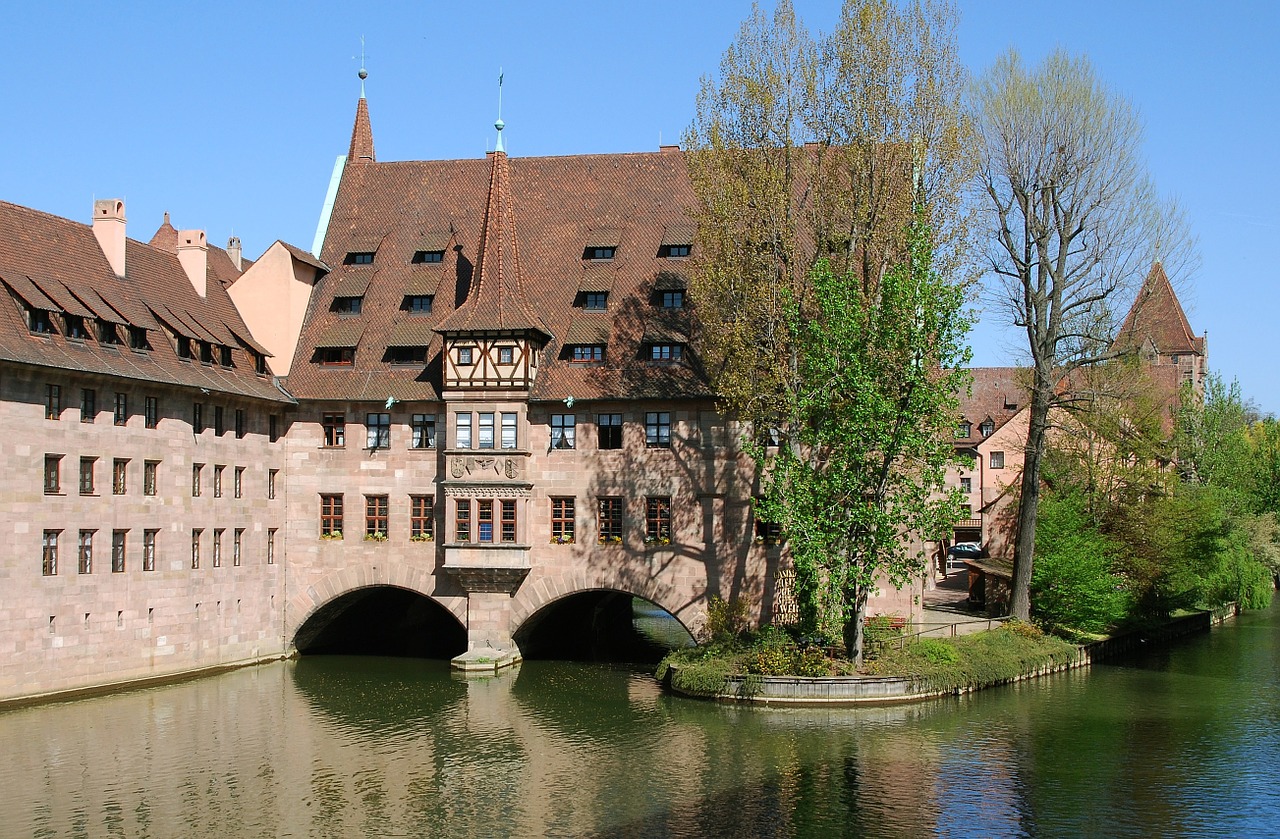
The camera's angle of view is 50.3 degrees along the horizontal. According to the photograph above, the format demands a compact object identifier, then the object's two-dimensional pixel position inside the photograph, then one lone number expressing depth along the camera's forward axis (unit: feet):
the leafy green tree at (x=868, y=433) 113.39
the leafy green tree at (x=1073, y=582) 141.59
